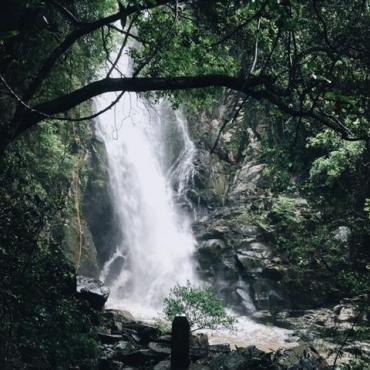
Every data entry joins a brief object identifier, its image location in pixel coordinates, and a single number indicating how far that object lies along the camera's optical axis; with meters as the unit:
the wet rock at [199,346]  7.93
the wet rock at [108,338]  8.77
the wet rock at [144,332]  9.79
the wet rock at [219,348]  8.81
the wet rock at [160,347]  8.12
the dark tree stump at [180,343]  7.12
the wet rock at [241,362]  6.80
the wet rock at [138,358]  7.62
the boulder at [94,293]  10.70
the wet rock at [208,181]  22.59
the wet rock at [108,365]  6.84
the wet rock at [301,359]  6.78
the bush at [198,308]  9.71
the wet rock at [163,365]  7.06
